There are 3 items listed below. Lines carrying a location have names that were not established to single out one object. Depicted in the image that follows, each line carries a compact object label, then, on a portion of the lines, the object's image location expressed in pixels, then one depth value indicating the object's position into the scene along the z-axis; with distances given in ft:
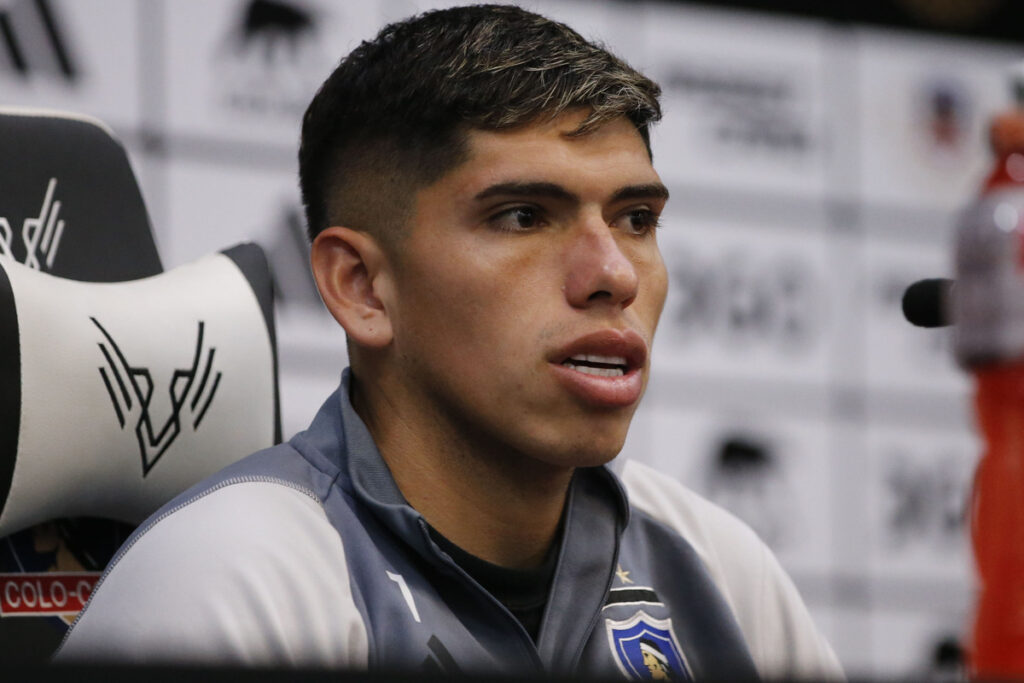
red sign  9.08
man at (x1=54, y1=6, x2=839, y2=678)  9.00
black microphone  8.61
